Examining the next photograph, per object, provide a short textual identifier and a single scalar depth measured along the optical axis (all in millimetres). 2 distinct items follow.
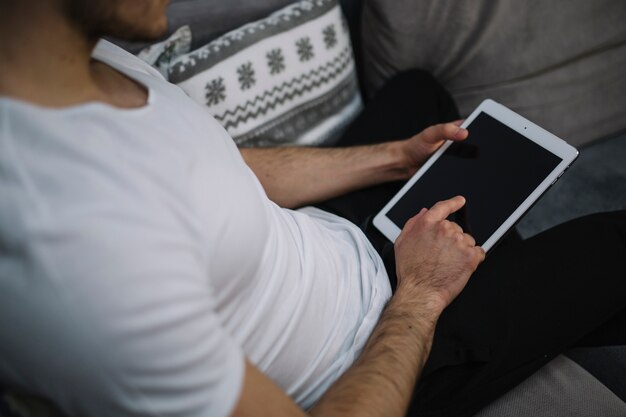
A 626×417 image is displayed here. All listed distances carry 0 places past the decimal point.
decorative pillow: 967
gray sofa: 1140
